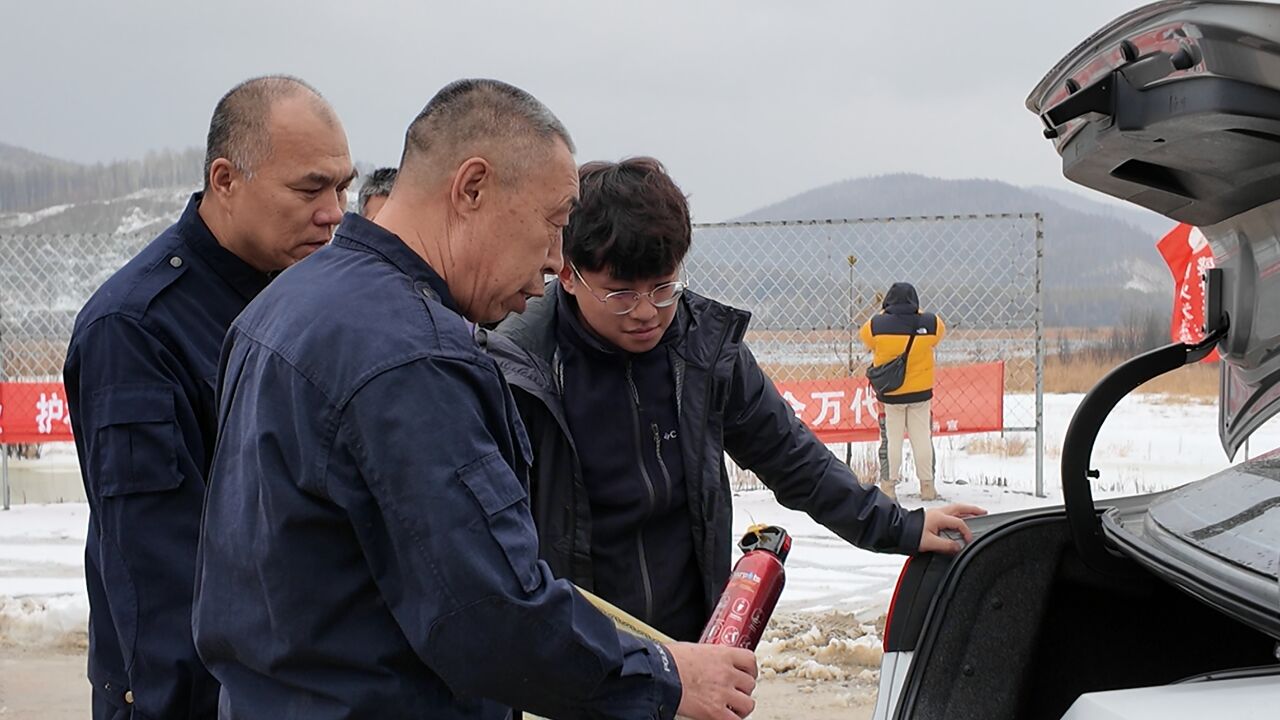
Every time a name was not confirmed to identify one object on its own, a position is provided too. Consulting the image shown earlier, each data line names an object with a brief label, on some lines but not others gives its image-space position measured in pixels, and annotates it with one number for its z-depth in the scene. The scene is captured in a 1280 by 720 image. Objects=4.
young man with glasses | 2.48
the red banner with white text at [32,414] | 9.17
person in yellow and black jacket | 9.25
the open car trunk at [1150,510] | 1.68
